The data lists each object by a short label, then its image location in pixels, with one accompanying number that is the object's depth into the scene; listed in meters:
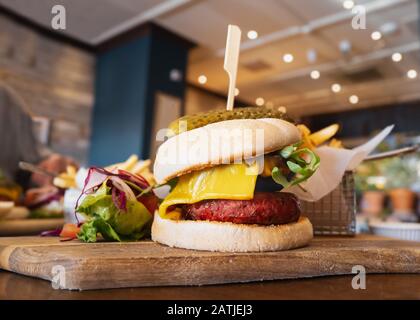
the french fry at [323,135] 0.27
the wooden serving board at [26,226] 0.29
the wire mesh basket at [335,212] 0.28
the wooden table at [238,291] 0.15
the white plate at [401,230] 0.32
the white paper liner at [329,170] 0.25
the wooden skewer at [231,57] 0.24
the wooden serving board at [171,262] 0.16
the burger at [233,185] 0.19
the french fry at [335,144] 0.29
